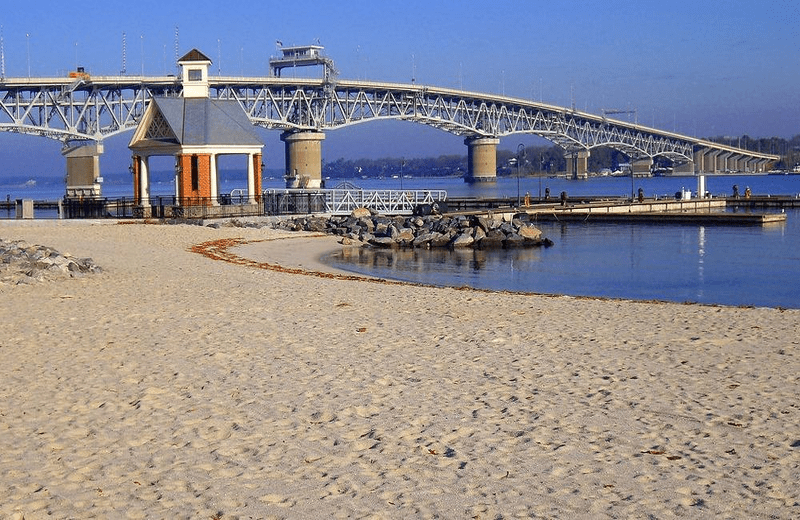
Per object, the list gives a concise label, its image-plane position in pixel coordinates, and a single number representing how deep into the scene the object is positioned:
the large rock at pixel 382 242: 34.78
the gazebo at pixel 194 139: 36.28
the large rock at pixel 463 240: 34.91
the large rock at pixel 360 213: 42.16
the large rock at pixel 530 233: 36.12
